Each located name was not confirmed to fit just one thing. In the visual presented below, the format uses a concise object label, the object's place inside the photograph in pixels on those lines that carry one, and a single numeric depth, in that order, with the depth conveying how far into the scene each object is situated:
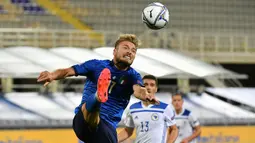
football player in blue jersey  13.41
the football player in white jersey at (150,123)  19.25
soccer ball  16.45
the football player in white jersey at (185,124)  26.52
